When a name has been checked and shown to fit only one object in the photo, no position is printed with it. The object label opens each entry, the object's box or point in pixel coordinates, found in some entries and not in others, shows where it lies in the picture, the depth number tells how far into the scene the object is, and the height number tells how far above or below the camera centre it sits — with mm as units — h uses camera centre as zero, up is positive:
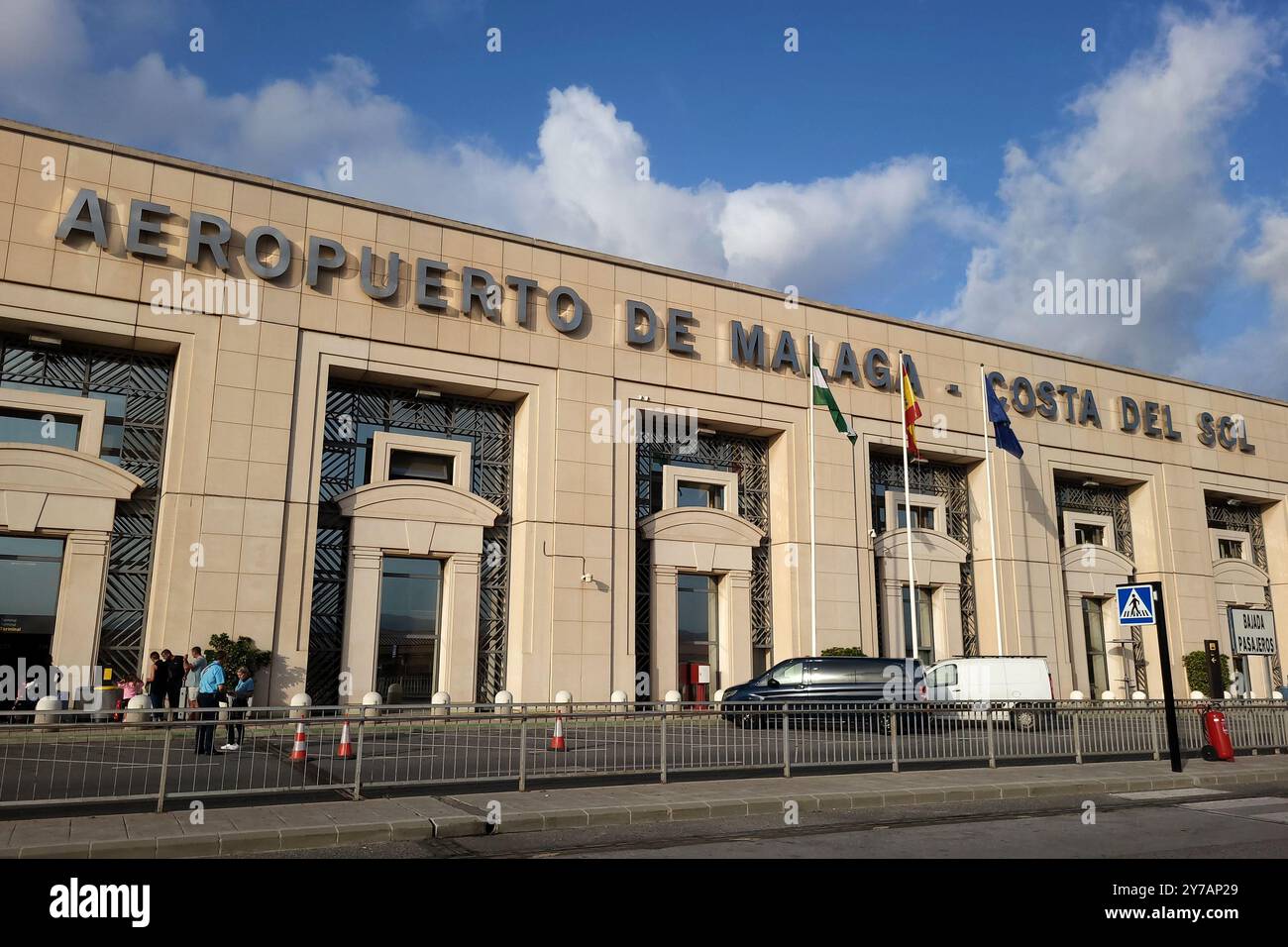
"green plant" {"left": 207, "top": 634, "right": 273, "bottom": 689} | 21359 +472
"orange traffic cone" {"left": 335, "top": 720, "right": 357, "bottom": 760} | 11680 -894
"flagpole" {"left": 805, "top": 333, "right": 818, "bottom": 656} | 28409 +2312
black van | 21812 -118
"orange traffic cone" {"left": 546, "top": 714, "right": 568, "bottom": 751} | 13023 -877
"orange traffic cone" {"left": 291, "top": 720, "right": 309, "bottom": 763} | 12227 -936
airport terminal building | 21750 +5823
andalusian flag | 29031 +8285
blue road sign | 16109 +1220
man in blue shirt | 15797 -173
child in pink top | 20438 -294
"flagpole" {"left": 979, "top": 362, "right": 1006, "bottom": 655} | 32438 +5110
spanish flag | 30062 +8137
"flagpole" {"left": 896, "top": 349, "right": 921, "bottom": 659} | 28984 +4545
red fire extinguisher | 17406 -1126
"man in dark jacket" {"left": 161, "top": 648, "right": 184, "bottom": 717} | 19234 -38
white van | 24172 -60
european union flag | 31750 +8037
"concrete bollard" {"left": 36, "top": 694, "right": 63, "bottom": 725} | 10171 -442
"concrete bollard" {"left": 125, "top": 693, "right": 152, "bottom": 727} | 10340 -476
